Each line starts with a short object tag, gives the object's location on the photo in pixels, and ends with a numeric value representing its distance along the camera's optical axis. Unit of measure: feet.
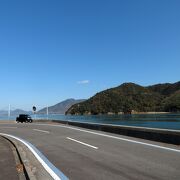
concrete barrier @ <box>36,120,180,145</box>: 26.73
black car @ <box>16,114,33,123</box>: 92.11
